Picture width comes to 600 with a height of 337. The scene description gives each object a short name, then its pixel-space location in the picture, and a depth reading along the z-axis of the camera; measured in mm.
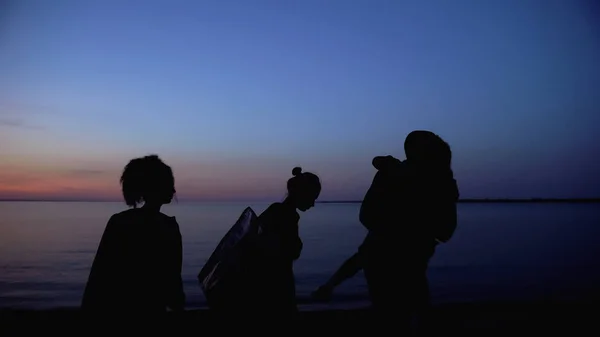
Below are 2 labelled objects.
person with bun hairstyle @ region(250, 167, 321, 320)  2549
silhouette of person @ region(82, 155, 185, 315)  2549
